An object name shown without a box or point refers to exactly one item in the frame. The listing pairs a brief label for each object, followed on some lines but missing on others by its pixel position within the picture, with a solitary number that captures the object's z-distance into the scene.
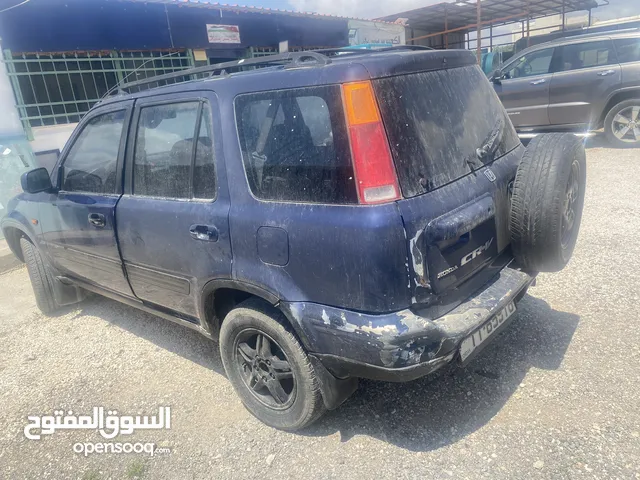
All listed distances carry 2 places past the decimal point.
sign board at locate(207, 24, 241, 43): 10.61
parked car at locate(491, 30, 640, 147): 7.88
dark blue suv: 2.03
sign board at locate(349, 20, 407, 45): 14.88
